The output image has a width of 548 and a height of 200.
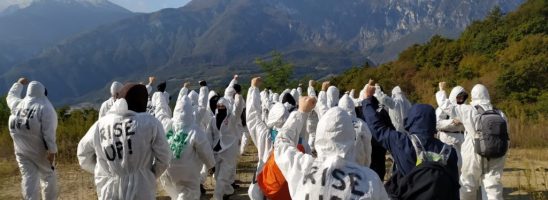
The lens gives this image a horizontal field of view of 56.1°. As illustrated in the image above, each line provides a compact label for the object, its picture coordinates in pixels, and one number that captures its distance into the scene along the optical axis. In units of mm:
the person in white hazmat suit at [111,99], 8711
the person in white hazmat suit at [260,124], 6121
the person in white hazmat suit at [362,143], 6949
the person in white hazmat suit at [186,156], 6322
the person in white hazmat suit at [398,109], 9749
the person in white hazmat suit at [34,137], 7059
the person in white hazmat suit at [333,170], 3379
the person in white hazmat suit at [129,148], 4578
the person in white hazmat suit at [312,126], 10383
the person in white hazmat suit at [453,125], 7973
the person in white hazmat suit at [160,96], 8147
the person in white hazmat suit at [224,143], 8281
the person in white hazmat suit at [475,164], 7020
